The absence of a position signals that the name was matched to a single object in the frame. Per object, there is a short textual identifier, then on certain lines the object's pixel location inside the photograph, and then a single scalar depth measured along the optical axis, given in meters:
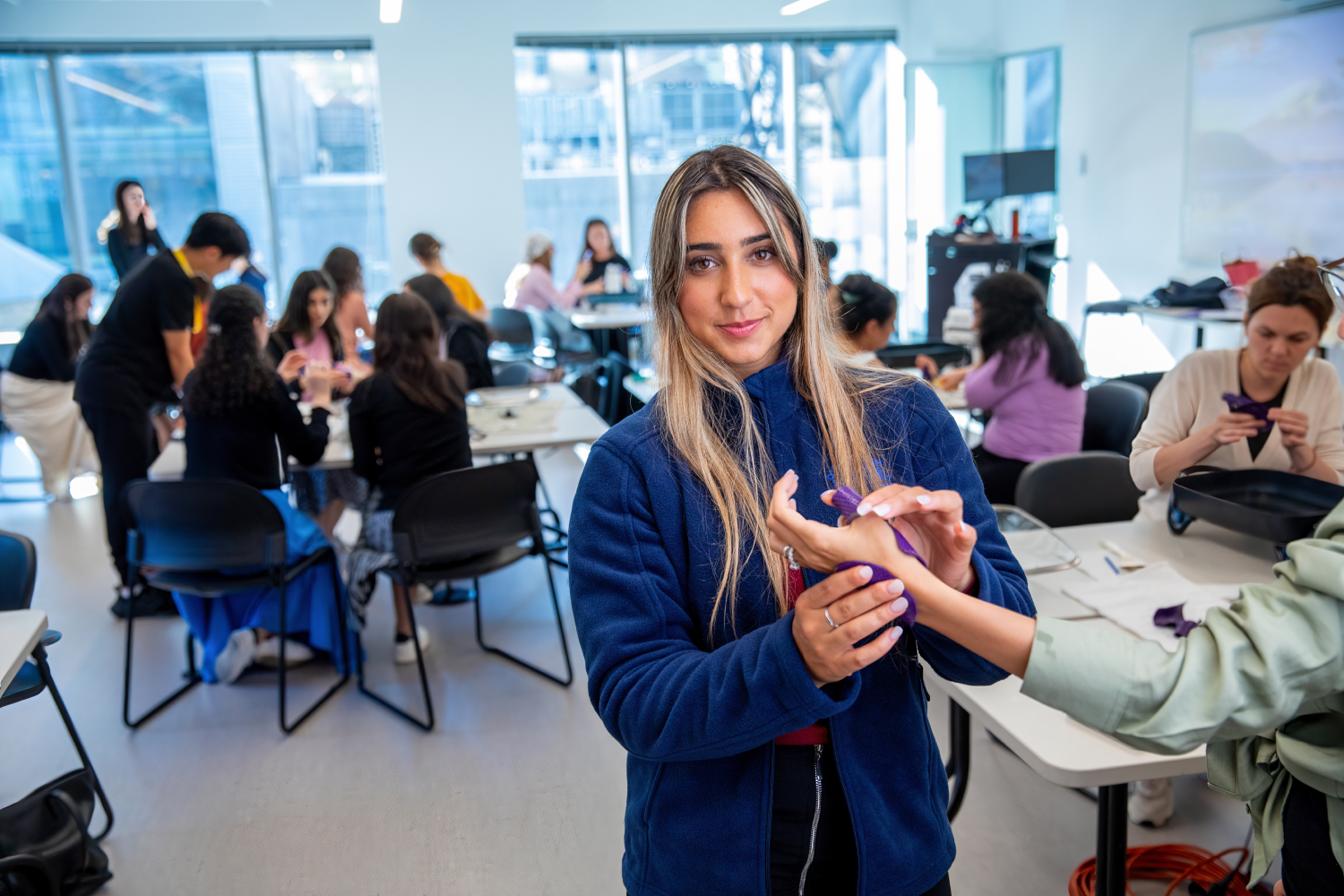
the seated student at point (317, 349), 4.00
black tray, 1.98
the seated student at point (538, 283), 7.31
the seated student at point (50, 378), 5.45
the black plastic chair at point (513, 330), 6.77
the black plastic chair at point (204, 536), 2.88
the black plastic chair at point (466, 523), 2.96
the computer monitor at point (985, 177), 7.91
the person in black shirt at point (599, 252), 7.92
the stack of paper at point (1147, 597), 1.78
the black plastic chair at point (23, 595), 2.25
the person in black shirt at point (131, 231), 6.07
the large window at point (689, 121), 8.97
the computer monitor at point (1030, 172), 7.83
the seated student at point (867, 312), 3.81
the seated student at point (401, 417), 3.20
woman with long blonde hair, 1.04
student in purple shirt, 3.48
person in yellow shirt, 6.27
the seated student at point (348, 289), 4.91
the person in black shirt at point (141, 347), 3.68
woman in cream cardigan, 2.19
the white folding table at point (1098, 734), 1.37
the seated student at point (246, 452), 3.08
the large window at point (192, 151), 8.15
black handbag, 2.11
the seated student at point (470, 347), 4.87
